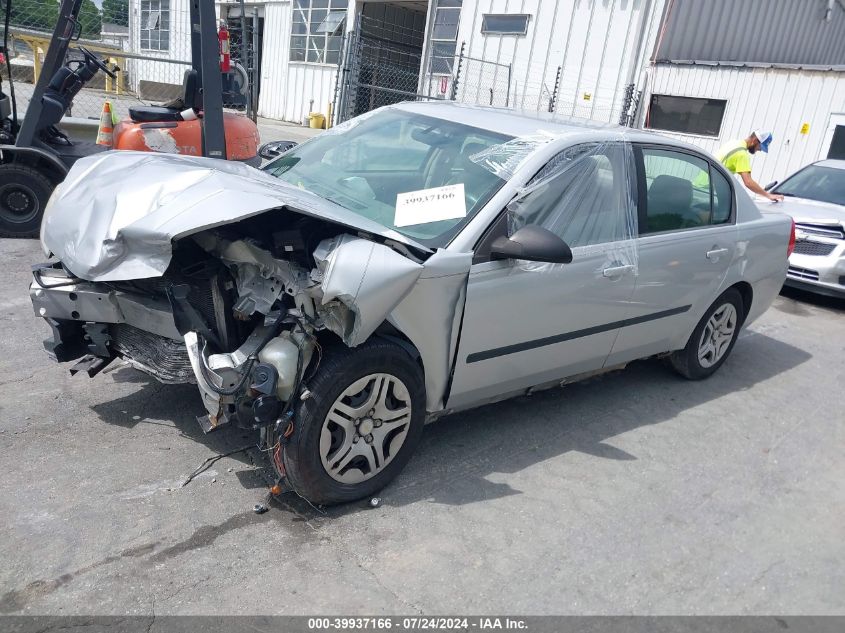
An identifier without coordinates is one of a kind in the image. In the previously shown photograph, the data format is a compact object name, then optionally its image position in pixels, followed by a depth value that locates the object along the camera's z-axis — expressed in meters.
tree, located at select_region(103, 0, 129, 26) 11.23
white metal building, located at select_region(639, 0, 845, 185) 11.78
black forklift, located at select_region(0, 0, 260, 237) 6.66
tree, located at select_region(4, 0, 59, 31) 8.34
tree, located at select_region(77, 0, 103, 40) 9.03
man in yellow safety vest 8.67
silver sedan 2.96
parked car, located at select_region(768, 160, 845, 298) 7.92
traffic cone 7.27
